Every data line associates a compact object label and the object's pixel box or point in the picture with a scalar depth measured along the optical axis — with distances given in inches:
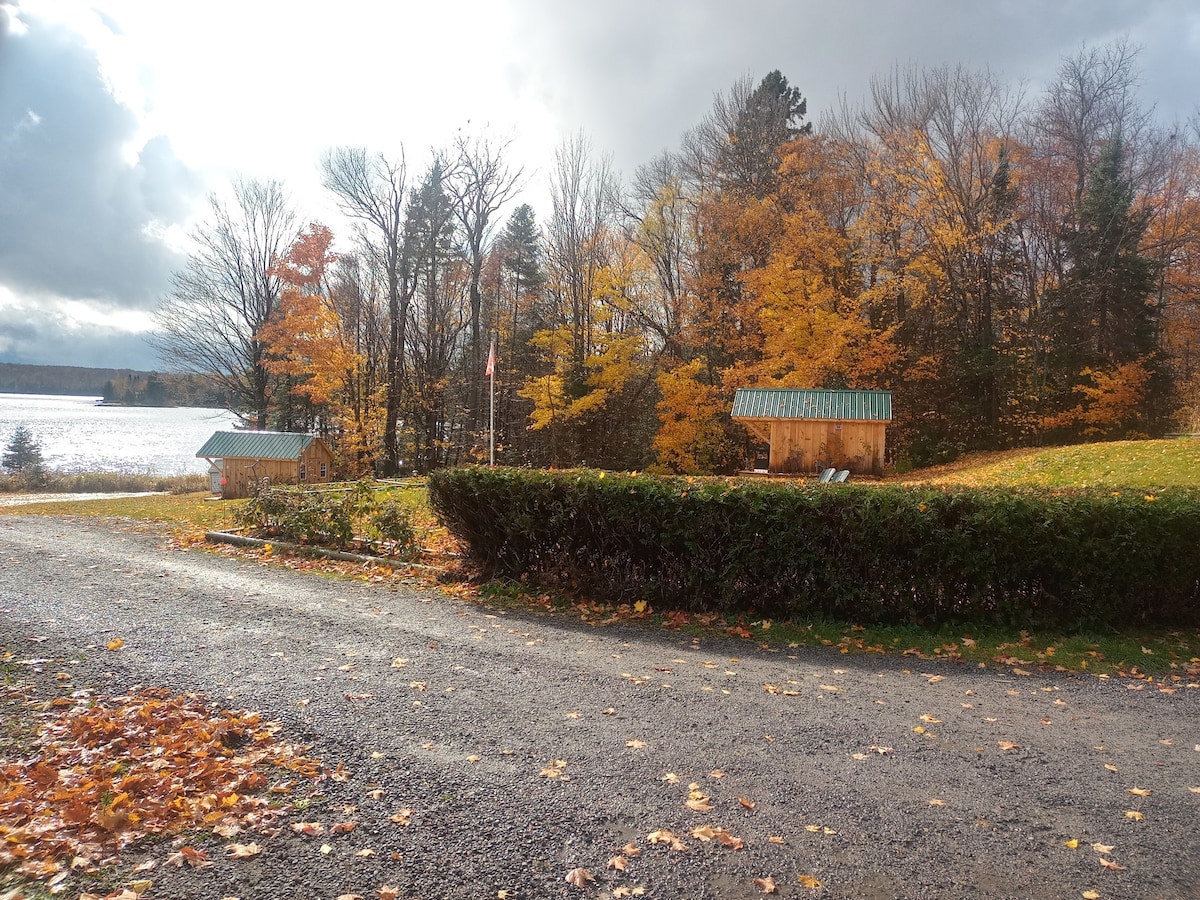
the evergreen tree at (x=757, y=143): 1159.0
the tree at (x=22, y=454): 1305.4
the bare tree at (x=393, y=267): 1254.3
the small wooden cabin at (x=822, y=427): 862.5
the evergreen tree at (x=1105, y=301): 969.5
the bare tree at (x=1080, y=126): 1058.7
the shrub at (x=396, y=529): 391.2
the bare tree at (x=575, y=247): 1128.2
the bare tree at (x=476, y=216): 1254.3
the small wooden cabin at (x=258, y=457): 1080.2
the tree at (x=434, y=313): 1269.7
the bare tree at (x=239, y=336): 1386.6
